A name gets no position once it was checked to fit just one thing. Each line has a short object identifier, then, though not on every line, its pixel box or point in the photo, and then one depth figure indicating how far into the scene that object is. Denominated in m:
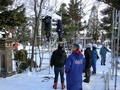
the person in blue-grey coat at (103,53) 10.16
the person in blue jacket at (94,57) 7.23
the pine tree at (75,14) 21.52
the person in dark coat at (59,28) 8.54
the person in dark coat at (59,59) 4.96
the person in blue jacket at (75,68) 3.63
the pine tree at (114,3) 3.64
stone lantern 6.72
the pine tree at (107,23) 13.88
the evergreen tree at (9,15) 5.74
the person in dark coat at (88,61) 5.92
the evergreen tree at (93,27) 34.23
